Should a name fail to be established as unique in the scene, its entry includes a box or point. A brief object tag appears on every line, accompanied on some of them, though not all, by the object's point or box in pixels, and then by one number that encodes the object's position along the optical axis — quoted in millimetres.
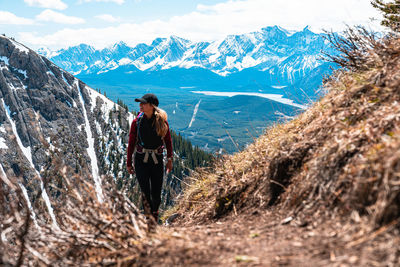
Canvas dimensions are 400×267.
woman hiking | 7074
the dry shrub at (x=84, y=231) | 4016
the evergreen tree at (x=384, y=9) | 13280
